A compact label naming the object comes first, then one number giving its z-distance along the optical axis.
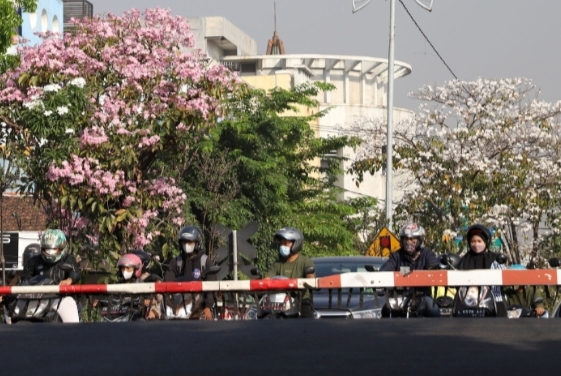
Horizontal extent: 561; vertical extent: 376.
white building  80.31
